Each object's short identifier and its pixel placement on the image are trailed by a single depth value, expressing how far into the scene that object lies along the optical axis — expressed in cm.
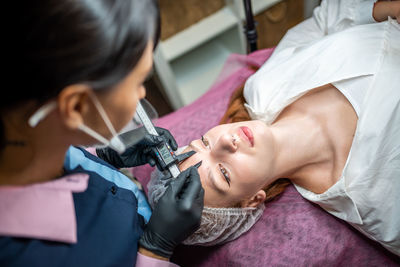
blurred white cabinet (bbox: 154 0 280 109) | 191
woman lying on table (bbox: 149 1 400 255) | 101
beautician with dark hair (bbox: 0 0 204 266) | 45
